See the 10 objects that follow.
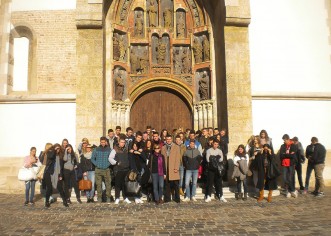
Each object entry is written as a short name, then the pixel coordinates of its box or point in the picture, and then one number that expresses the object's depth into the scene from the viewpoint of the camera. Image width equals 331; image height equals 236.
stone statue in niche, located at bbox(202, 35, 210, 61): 11.20
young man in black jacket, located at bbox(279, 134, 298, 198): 7.72
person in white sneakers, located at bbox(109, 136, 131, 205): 7.03
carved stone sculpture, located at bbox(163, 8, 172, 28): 11.60
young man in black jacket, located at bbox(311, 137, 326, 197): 7.88
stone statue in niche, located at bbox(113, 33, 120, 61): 10.91
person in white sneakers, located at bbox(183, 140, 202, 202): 7.26
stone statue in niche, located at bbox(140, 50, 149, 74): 11.40
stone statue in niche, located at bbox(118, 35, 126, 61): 11.09
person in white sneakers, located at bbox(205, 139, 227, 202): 7.20
